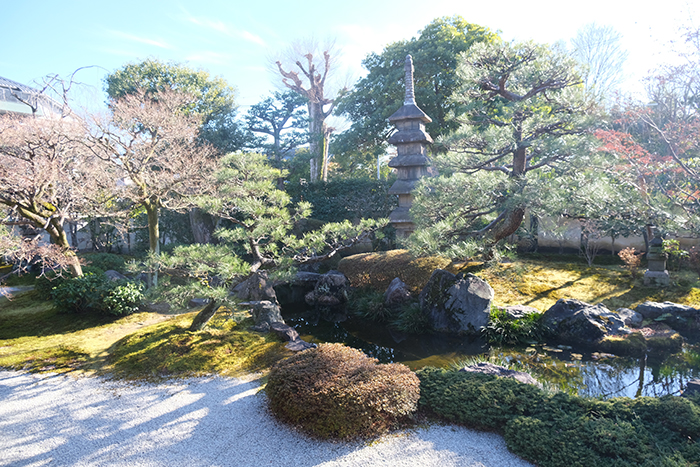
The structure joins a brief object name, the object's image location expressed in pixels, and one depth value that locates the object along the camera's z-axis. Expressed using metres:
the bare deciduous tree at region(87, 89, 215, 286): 7.45
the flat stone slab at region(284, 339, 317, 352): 5.47
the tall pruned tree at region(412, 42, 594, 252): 5.70
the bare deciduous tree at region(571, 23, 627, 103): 19.30
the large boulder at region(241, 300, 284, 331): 6.34
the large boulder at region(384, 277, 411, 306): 7.70
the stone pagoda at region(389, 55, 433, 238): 9.41
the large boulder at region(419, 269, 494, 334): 6.35
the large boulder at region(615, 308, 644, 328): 6.07
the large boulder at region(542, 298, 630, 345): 5.71
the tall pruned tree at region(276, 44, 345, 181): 18.33
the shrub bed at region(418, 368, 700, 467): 2.96
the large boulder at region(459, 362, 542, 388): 4.12
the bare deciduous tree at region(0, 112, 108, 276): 6.63
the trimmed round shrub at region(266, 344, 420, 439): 3.49
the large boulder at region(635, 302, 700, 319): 6.03
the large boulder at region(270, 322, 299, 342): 5.85
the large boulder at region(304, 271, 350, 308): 8.61
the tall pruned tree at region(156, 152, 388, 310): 5.16
